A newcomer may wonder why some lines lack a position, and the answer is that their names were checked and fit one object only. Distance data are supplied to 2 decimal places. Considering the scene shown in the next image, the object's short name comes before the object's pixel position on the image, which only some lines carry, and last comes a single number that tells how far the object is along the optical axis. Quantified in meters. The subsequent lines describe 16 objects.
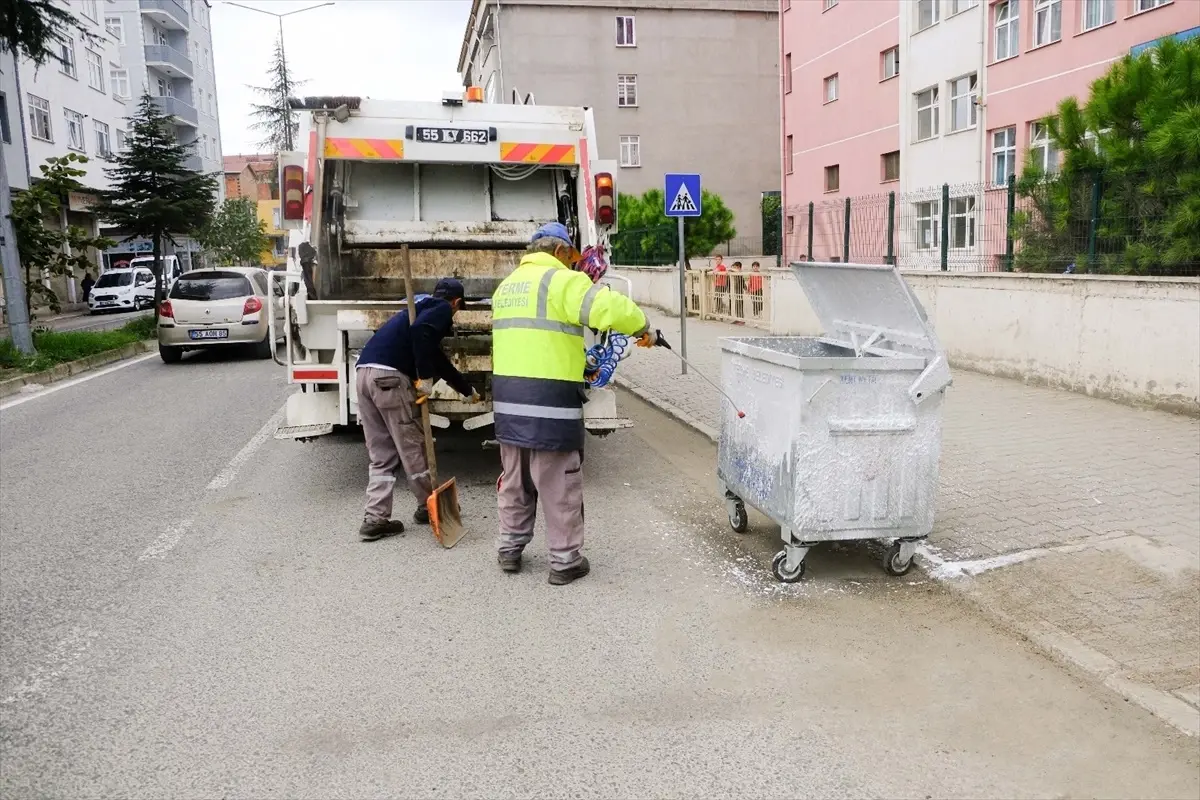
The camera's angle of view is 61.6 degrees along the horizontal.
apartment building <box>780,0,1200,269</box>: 13.27
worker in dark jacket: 5.69
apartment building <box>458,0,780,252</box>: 40.75
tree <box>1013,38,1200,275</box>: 8.75
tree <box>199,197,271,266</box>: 37.67
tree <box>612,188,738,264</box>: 26.23
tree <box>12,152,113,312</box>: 15.59
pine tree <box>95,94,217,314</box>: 23.23
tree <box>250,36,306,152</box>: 59.62
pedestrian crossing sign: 12.37
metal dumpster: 4.71
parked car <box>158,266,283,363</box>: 15.71
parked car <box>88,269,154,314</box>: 32.72
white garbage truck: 6.88
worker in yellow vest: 4.80
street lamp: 54.41
